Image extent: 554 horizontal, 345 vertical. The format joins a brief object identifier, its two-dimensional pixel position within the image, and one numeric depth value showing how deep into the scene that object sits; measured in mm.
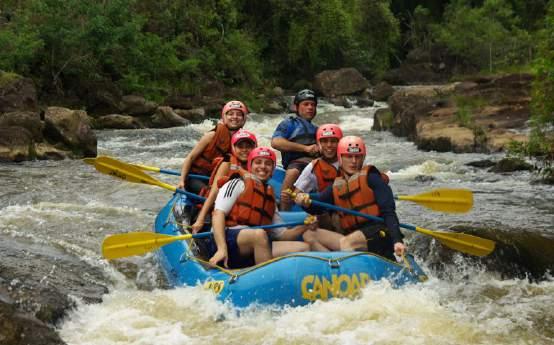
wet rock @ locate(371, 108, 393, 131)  17766
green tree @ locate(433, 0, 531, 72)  27655
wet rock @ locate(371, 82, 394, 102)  27266
